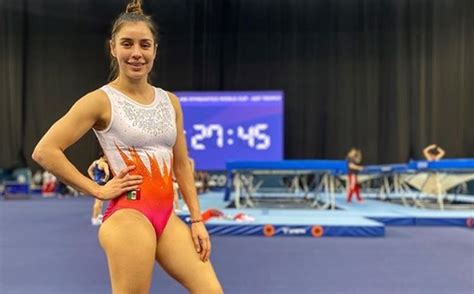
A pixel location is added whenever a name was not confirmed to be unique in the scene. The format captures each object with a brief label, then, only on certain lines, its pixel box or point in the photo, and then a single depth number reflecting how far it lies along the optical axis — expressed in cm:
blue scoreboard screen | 1093
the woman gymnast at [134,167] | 128
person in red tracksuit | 857
